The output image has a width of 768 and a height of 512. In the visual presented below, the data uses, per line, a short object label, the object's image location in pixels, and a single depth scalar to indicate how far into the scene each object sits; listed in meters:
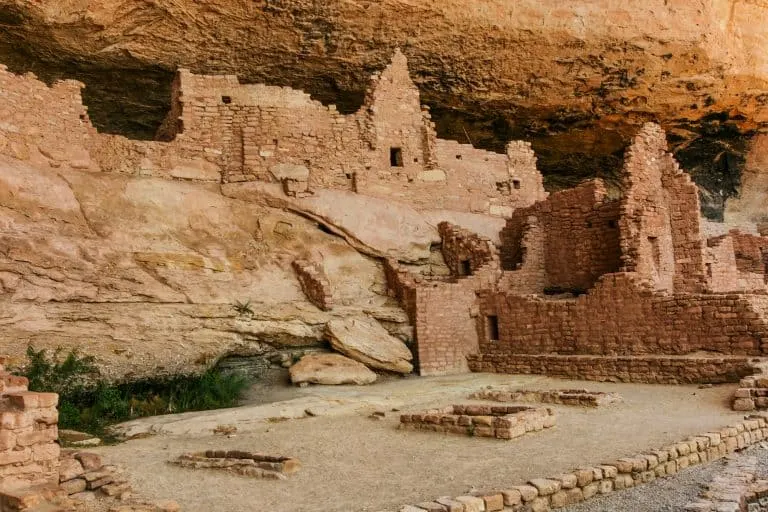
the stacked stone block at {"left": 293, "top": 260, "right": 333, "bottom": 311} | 12.89
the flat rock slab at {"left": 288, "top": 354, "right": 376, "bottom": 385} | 11.58
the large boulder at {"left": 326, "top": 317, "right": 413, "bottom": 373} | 12.45
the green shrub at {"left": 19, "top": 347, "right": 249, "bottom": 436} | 9.31
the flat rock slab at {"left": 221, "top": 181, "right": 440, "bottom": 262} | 14.52
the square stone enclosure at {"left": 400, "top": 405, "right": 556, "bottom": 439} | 7.87
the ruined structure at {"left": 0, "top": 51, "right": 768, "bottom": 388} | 12.20
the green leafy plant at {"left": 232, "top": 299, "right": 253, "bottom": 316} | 11.94
